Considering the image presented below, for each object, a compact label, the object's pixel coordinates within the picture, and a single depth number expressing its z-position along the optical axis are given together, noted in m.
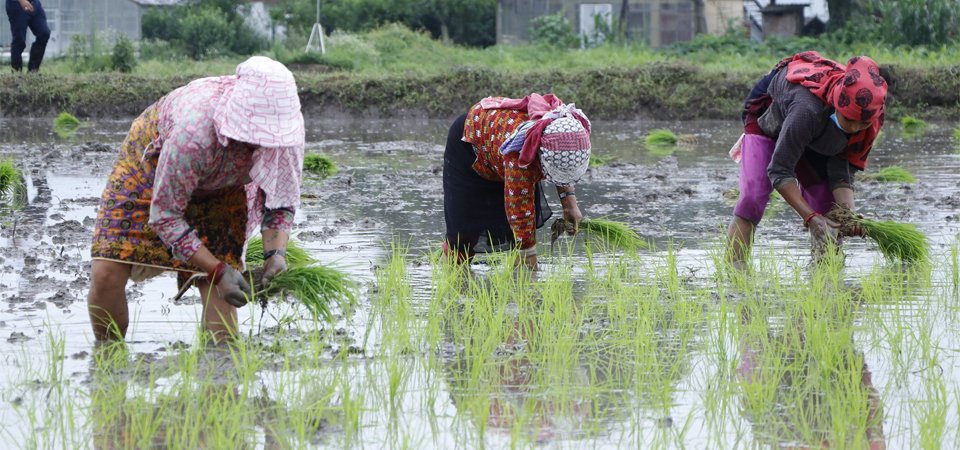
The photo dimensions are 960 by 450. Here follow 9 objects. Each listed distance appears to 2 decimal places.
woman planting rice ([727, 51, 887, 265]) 9.31
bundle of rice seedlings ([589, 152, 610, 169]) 19.22
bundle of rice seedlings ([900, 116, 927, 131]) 26.89
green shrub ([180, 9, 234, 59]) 47.25
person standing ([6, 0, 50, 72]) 25.56
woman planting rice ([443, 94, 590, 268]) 8.82
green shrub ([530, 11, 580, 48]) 43.28
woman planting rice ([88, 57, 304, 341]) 6.92
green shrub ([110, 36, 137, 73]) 31.70
